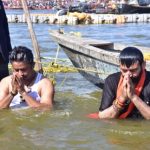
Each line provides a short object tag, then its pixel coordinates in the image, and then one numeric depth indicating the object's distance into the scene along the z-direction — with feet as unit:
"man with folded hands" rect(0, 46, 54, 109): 20.15
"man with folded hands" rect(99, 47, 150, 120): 17.87
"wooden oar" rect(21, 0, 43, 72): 30.74
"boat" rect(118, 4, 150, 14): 171.25
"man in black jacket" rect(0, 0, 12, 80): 24.48
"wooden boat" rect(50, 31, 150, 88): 30.28
